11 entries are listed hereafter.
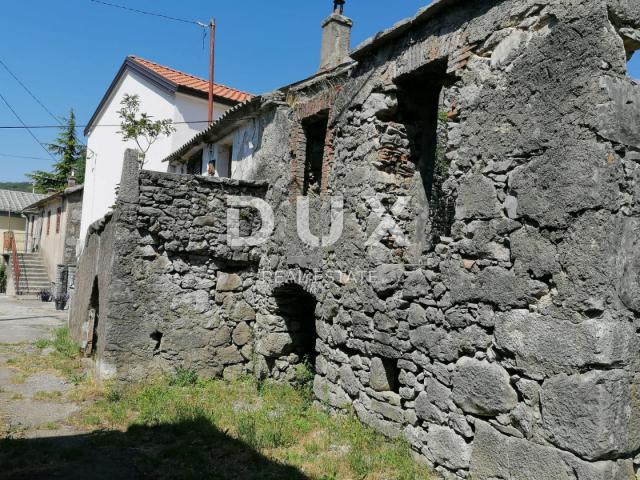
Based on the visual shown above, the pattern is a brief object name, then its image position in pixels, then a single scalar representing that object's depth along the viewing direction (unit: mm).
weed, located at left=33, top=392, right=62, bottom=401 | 6695
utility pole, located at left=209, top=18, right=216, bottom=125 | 14810
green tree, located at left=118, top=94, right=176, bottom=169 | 12719
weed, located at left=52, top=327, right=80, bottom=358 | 9078
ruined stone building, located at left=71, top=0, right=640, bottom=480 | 3291
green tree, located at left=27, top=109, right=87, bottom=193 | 30188
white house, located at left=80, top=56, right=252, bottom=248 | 15211
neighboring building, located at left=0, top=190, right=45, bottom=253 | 32562
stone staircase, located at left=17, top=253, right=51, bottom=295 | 23391
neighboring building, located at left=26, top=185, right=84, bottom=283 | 22078
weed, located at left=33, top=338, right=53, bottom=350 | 10023
